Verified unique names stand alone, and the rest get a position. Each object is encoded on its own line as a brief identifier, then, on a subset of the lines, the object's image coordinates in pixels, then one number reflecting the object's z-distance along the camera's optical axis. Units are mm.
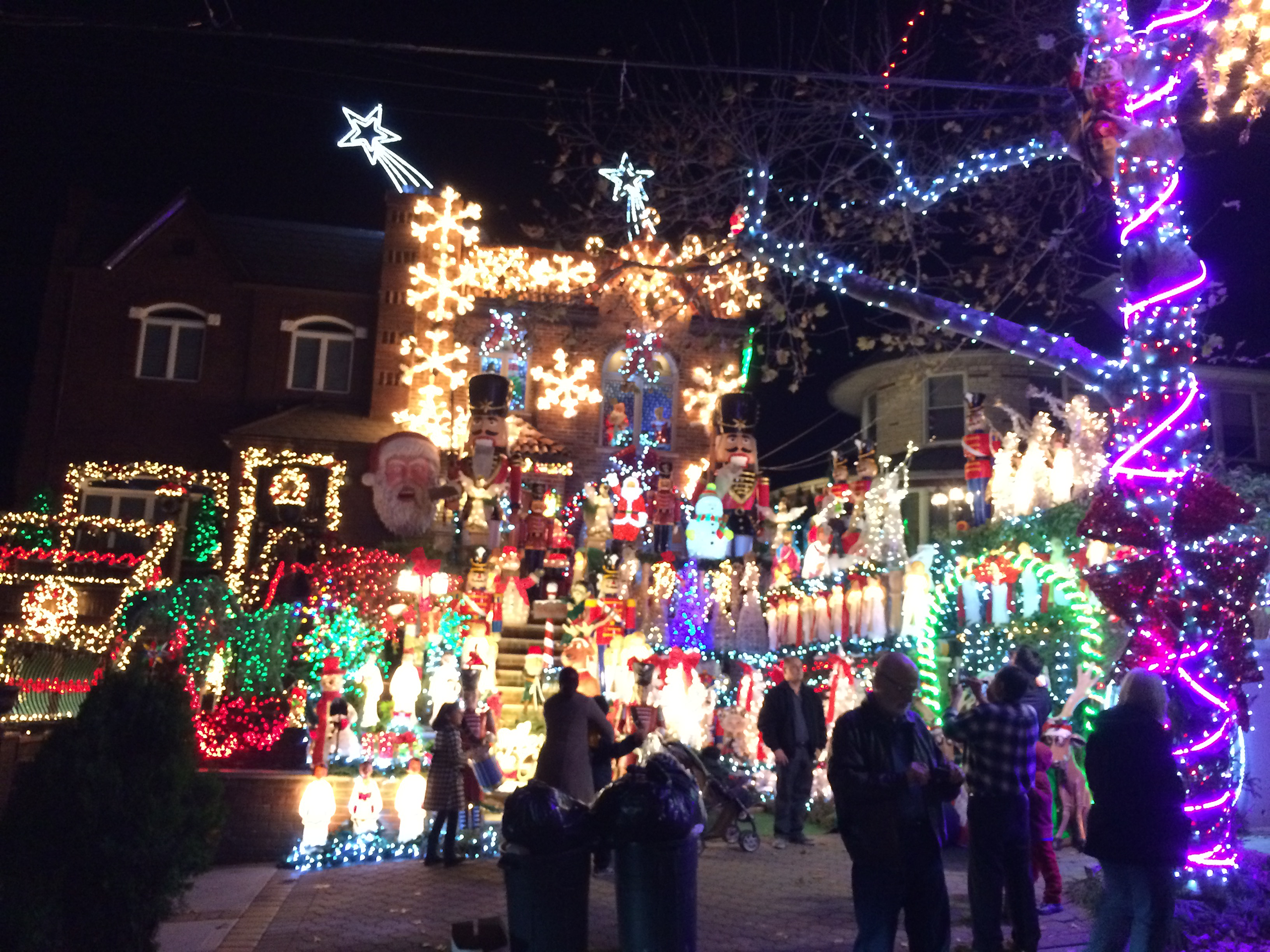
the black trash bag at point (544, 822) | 5688
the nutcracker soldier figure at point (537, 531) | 16500
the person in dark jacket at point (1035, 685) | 7441
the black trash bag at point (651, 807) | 5676
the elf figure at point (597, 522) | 18797
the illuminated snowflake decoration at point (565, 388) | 21516
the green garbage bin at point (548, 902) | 5645
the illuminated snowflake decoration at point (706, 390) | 22078
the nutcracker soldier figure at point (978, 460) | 13477
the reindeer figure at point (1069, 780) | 9453
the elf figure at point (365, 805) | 9773
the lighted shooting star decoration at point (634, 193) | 14134
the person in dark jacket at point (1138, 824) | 4996
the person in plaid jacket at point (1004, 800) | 5922
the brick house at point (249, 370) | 20250
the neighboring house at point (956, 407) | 21141
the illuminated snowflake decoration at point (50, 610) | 17078
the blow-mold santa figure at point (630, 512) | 16391
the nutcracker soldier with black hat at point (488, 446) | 15992
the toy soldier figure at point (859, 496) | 14945
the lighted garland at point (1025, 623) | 10430
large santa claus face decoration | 18531
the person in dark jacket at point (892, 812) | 4871
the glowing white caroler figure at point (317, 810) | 9281
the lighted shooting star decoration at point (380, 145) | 21531
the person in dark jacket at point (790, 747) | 10062
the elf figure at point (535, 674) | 14828
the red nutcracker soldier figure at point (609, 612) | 15000
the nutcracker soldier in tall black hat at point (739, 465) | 15648
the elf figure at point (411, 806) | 9734
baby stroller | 9484
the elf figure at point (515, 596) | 16984
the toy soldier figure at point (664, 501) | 16547
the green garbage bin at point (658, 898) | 5574
